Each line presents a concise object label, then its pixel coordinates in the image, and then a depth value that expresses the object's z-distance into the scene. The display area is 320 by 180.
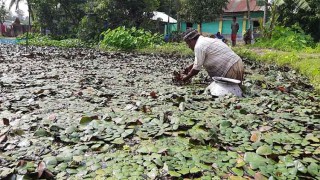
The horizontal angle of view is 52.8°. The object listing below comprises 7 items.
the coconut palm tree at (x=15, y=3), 25.07
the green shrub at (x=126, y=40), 14.01
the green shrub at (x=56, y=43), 16.91
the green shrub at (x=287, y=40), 13.79
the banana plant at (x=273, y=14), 15.05
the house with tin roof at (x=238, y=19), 23.73
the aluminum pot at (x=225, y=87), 4.55
